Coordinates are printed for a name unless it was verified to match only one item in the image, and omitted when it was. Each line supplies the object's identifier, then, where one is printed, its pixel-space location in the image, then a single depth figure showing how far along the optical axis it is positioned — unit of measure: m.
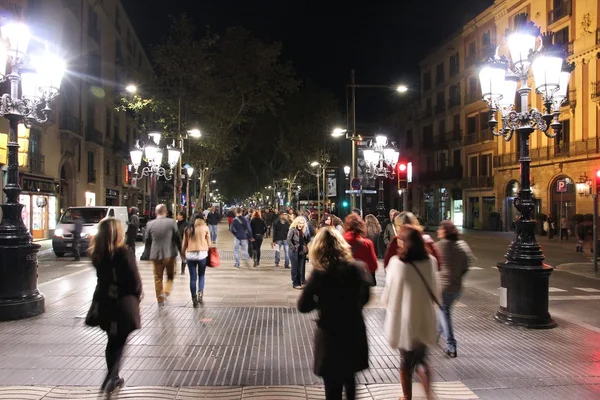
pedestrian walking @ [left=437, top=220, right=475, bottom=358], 5.79
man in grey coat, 8.40
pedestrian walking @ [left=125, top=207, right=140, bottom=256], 13.13
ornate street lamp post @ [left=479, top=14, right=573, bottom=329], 7.22
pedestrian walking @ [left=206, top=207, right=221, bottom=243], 22.05
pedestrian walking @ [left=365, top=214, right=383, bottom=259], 10.72
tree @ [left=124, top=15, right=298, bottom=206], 24.62
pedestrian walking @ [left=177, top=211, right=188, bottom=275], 13.70
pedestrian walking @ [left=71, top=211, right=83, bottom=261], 15.73
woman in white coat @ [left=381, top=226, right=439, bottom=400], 4.11
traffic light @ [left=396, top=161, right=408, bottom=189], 16.98
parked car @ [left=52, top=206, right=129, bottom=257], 16.75
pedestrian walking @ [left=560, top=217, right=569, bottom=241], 27.04
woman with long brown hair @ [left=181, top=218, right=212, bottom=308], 8.61
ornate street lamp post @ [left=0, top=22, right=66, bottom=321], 7.50
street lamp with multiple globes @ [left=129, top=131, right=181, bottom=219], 17.47
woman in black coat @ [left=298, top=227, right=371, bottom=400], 3.45
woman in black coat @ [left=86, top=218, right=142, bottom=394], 4.45
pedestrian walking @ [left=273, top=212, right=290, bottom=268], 13.72
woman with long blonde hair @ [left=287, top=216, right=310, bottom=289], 10.52
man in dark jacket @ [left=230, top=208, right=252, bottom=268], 14.45
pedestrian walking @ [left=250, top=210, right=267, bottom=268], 15.06
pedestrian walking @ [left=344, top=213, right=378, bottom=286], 6.75
